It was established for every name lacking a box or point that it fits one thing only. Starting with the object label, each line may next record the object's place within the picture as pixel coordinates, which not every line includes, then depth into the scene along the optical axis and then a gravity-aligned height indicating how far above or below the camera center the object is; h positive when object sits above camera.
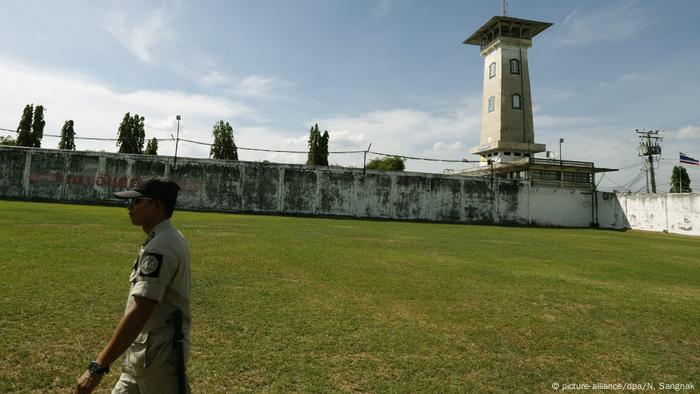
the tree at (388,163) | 65.26 +9.74
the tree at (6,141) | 52.88 +8.55
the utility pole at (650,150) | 40.78 +8.40
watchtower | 43.53 +14.25
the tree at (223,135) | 46.68 +9.23
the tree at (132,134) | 44.28 +8.51
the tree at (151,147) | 44.91 +7.23
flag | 31.86 +5.80
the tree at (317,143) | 44.47 +8.41
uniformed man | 2.05 -0.48
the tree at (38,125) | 42.59 +8.55
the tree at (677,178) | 55.75 +8.10
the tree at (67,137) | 38.22 +6.56
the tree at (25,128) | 42.00 +8.02
